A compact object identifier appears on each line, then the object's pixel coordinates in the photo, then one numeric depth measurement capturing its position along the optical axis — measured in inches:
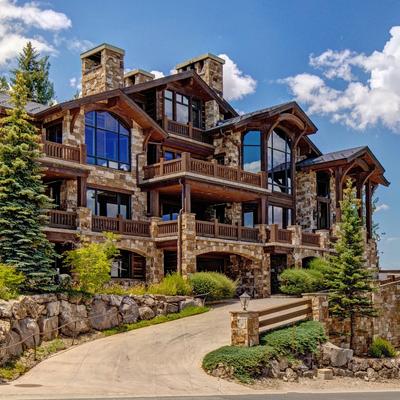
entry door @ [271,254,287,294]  1470.2
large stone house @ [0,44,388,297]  1227.9
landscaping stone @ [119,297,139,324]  975.6
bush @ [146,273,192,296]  1097.4
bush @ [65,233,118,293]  963.5
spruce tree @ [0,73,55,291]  902.4
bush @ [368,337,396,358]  1093.2
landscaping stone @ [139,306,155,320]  1007.0
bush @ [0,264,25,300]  802.9
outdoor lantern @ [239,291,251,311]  850.8
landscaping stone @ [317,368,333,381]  856.3
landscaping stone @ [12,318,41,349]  780.0
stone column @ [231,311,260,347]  824.6
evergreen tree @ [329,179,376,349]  1110.7
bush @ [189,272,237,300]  1162.6
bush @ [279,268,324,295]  1321.4
